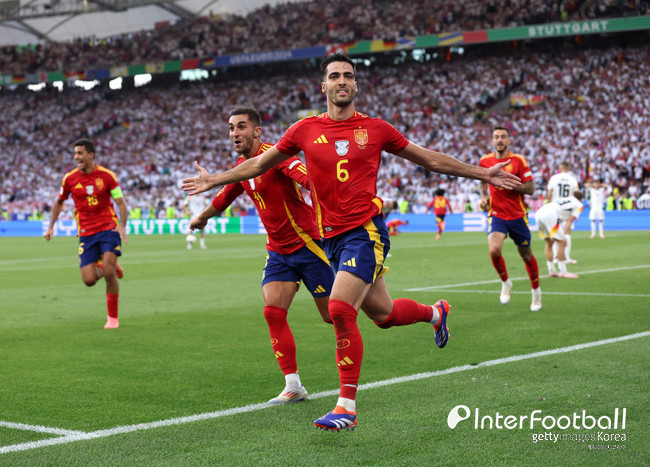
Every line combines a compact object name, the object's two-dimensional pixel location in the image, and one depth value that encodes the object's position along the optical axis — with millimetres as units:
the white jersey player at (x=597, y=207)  28241
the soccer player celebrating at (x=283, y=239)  6227
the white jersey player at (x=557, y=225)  15828
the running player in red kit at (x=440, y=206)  31219
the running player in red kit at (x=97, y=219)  10406
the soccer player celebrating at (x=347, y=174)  5410
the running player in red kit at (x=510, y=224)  11047
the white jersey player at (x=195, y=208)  27234
